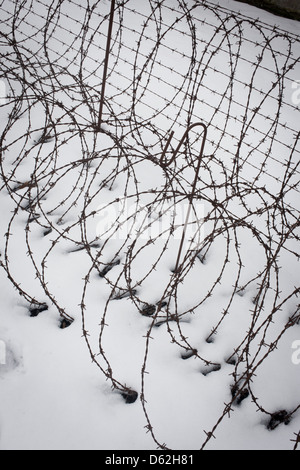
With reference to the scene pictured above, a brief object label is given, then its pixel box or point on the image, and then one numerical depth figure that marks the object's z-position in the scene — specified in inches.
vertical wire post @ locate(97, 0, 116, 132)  109.5
